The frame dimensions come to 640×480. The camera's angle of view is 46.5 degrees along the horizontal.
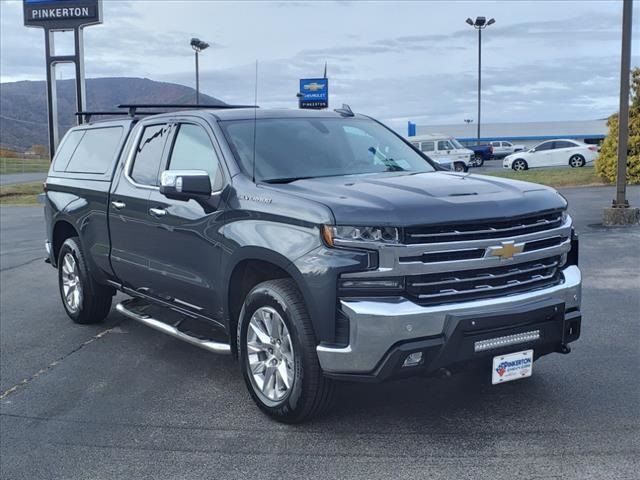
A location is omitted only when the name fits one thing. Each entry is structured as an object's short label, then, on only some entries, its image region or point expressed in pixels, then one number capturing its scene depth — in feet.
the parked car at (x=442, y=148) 118.83
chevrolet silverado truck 13.42
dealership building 247.09
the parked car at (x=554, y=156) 105.19
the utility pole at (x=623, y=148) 43.11
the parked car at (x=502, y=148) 176.24
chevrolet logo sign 169.11
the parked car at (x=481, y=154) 142.92
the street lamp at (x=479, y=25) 159.12
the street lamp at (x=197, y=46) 131.34
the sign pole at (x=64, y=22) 90.07
